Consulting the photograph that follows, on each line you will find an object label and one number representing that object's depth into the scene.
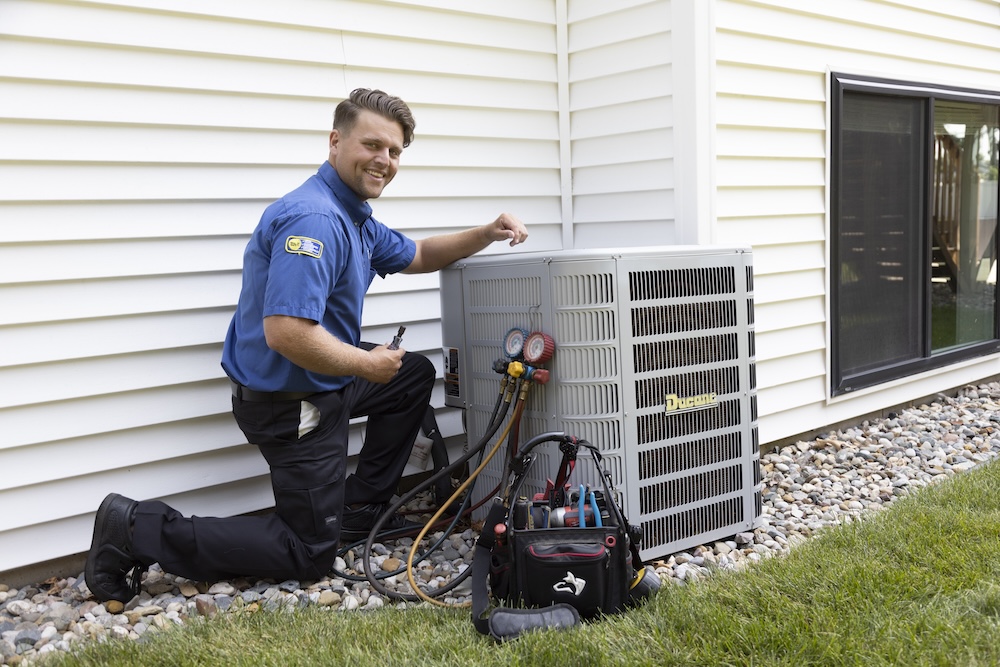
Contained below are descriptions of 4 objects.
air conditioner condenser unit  3.02
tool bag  2.49
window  4.88
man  2.83
